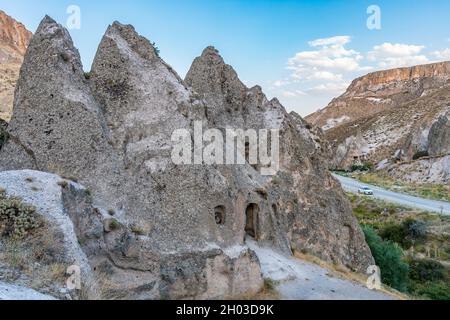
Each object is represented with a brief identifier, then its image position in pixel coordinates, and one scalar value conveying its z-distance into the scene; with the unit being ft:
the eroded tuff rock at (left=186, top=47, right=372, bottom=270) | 64.69
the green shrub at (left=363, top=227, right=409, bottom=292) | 76.38
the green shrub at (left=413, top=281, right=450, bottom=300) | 78.38
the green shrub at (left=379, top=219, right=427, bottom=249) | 114.21
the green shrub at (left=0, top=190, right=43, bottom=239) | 27.11
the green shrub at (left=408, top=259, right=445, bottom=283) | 92.25
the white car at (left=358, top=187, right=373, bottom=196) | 157.89
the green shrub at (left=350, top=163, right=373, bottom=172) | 279.45
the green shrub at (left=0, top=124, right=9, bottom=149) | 43.75
